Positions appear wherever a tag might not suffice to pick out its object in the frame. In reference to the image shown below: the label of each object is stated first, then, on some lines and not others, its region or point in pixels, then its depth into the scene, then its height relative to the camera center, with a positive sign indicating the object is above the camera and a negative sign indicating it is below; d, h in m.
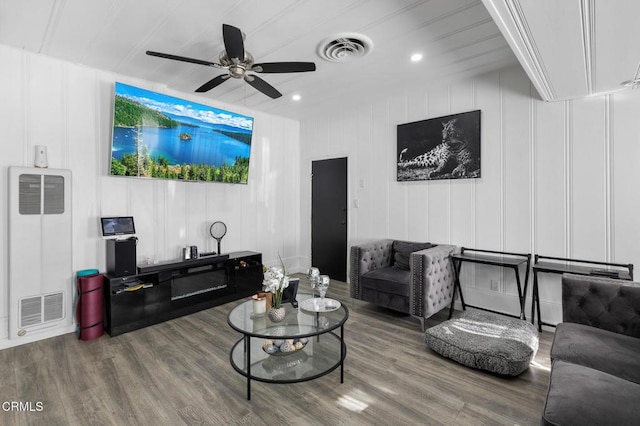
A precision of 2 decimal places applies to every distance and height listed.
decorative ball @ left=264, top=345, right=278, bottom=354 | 2.35 -1.05
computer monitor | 3.33 -0.14
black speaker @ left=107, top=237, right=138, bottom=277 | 3.12 -0.44
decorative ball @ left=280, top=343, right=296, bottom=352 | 2.35 -1.04
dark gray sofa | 1.27 -0.80
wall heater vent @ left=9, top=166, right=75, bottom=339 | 2.79 -0.35
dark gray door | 5.04 -0.05
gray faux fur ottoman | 2.30 -1.05
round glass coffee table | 2.09 -1.09
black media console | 3.11 -0.88
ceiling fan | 2.24 +1.24
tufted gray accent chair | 3.09 -0.71
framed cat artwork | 3.64 +0.84
